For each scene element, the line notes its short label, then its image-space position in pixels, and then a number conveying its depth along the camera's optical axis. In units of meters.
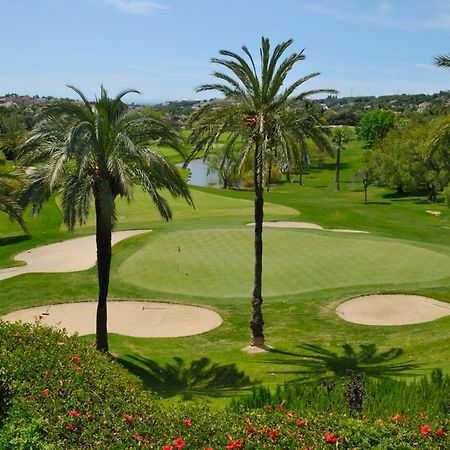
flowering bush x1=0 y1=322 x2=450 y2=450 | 8.73
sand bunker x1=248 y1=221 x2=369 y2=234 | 44.33
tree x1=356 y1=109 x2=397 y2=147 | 133.75
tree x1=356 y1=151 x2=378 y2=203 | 71.44
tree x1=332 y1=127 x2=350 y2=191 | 91.03
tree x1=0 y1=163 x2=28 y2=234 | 26.56
